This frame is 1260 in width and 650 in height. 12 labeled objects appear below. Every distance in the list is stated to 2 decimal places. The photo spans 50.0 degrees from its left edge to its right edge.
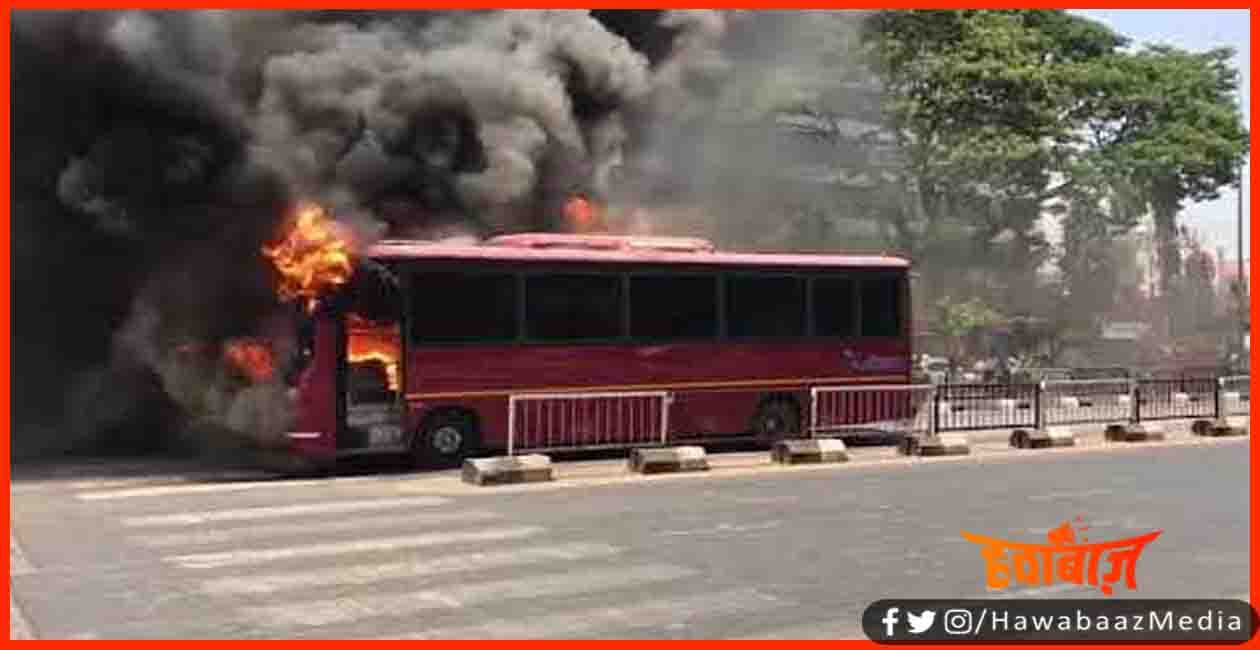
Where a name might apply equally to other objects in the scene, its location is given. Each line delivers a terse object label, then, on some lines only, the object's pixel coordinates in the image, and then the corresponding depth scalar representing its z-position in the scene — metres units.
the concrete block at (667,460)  13.62
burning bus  14.22
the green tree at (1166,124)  32.81
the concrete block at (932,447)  15.37
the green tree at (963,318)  31.91
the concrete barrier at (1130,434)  17.00
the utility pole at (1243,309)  41.62
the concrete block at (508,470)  12.77
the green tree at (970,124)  29.53
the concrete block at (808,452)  14.47
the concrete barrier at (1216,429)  18.06
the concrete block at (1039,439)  16.17
